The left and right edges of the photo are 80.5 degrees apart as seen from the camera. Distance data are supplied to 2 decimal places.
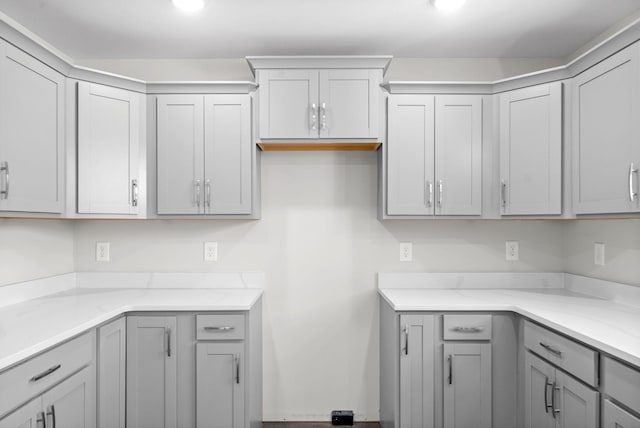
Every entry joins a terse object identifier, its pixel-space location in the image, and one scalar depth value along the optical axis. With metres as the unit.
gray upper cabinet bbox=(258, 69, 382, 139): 2.29
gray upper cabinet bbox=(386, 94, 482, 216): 2.32
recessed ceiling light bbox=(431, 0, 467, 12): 1.89
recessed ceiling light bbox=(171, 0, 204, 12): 1.91
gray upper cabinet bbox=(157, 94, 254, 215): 2.33
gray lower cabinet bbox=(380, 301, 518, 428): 2.06
